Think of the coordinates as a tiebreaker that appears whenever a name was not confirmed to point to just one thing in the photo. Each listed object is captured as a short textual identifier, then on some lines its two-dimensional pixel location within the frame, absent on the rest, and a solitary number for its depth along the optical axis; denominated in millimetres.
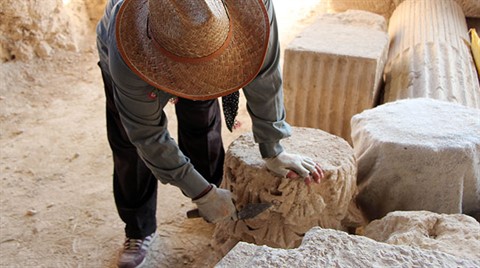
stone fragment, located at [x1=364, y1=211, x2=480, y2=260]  1629
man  1500
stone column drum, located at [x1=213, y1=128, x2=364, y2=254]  2047
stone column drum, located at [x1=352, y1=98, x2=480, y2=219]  2152
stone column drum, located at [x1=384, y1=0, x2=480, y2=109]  3096
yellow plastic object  3674
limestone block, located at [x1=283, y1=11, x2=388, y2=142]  3043
